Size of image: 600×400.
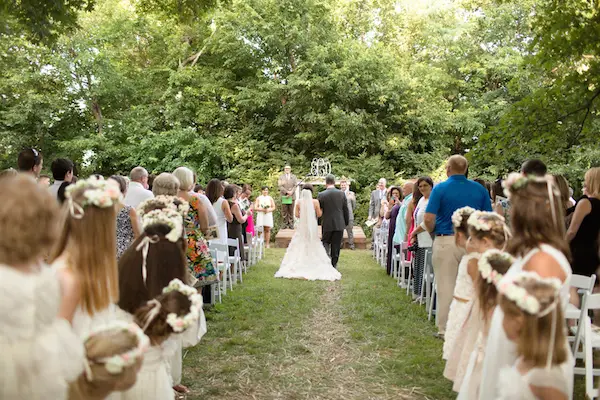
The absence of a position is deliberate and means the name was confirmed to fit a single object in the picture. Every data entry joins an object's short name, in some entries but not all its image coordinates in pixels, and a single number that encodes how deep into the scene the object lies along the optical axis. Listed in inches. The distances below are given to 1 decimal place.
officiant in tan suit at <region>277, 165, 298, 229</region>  804.0
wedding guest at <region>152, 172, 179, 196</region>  241.3
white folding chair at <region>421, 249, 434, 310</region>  330.9
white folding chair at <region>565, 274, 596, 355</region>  199.9
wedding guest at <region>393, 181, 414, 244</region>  410.9
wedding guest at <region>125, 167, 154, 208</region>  261.6
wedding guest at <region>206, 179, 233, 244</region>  370.0
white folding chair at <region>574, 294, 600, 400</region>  179.5
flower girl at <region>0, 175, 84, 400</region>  82.3
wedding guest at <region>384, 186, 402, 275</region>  466.6
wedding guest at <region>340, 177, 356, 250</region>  692.1
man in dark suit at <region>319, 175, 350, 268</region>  496.1
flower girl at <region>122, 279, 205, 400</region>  112.4
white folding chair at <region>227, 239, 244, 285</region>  413.2
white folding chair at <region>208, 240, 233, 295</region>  368.1
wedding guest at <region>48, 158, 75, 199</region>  246.4
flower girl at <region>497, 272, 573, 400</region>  100.0
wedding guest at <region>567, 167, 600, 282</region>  238.5
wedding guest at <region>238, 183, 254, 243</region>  546.8
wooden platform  745.0
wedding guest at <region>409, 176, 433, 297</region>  339.0
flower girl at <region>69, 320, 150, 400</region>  86.9
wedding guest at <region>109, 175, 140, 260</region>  236.1
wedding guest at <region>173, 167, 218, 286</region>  275.0
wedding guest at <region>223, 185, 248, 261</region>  431.8
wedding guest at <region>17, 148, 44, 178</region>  234.2
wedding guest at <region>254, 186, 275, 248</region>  740.6
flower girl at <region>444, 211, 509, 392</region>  167.2
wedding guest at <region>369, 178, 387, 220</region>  662.5
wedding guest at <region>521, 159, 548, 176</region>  179.9
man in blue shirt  260.4
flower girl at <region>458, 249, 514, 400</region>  137.0
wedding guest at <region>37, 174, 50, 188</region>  311.1
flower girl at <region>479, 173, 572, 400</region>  111.6
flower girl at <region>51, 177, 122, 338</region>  104.7
